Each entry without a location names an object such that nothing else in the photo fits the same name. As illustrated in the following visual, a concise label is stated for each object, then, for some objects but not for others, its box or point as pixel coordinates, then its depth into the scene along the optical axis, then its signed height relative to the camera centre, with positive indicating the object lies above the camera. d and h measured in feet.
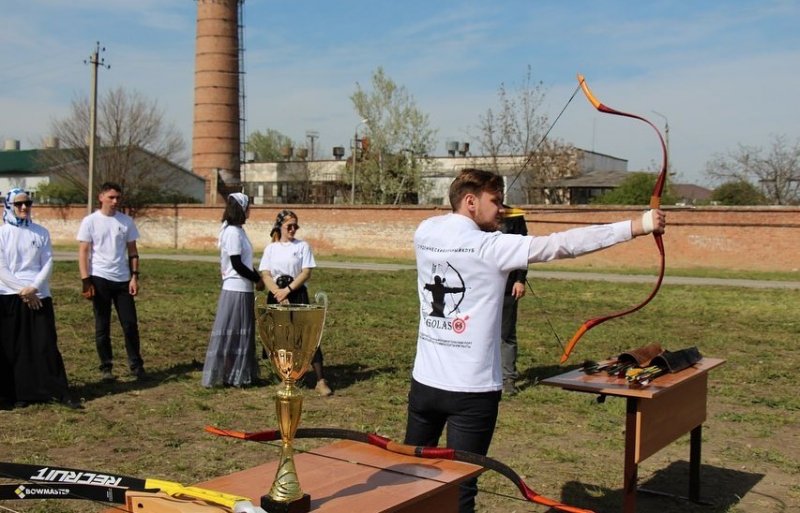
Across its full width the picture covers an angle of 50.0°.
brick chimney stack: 171.12 +21.77
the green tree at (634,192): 124.77 +3.00
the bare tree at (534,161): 134.51 +8.34
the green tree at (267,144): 283.38 +20.29
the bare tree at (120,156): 167.43 +9.14
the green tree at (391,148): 172.35 +12.08
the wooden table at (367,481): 9.08 -3.13
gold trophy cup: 8.70 -1.56
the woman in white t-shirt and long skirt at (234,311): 27.53 -3.50
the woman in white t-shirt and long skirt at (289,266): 27.27 -1.96
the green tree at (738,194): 130.93 +3.04
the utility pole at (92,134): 113.29 +8.92
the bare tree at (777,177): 131.54 +5.89
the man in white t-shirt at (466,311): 12.34 -1.51
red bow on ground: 10.14 -3.05
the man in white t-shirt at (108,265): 28.50 -2.13
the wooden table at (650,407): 15.23 -3.78
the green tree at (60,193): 167.84 +1.44
